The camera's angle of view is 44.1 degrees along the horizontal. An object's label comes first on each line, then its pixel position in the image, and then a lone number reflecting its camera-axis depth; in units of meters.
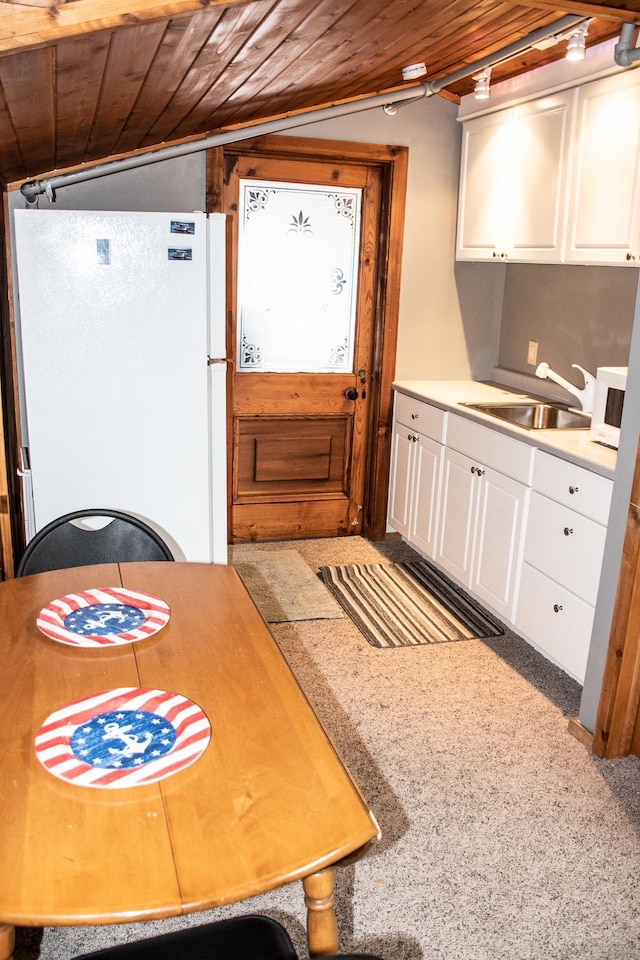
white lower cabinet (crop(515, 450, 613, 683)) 2.69
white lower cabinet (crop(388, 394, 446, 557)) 3.88
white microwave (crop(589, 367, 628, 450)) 2.83
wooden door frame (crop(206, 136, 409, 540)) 3.87
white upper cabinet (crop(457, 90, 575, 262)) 3.30
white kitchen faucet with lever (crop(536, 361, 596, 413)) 3.47
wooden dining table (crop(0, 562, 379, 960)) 1.02
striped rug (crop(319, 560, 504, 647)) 3.42
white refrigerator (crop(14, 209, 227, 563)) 2.70
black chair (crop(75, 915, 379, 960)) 1.27
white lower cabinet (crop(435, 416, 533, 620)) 3.17
